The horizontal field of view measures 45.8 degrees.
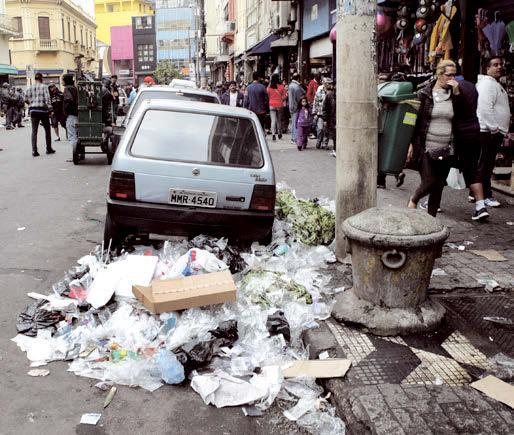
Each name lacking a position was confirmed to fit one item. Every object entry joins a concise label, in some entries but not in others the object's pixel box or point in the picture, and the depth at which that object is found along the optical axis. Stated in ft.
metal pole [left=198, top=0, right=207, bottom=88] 184.98
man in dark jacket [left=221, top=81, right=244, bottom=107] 69.97
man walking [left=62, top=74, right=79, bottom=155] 44.60
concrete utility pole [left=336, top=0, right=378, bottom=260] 17.24
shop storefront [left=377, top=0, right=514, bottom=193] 31.22
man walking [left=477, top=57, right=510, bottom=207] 25.70
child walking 50.80
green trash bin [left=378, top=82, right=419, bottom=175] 19.67
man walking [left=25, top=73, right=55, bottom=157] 48.42
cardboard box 14.05
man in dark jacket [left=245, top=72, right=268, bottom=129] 56.34
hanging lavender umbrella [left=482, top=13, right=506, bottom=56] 30.22
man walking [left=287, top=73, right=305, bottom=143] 52.49
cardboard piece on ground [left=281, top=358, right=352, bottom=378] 12.32
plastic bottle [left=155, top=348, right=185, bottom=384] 12.48
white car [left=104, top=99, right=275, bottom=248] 18.02
